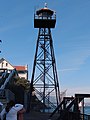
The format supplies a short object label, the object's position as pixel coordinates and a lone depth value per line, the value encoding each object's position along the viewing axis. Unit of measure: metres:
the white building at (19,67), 45.03
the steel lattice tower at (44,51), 18.12
